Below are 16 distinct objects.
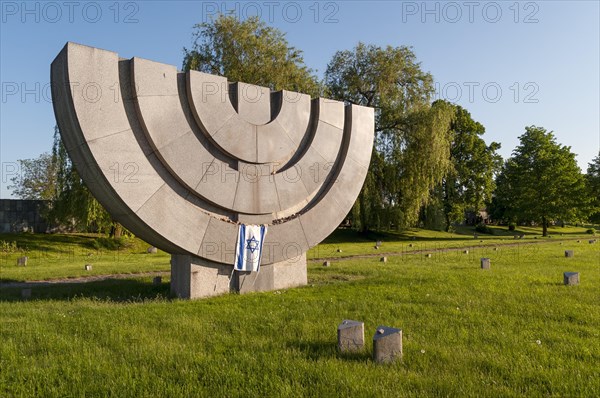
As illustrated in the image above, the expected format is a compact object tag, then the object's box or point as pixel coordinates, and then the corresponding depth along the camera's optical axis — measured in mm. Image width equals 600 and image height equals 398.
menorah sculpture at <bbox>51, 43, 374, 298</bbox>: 7250
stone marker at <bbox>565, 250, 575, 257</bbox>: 16202
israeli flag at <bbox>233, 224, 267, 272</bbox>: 8766
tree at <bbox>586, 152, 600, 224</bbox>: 45597
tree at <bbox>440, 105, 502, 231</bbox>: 39938
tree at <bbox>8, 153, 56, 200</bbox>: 36688
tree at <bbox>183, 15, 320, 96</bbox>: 25031
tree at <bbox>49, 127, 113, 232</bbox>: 22109
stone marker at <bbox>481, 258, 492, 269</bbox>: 12648
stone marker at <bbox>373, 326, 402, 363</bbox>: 4477
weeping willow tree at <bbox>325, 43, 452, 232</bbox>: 27078
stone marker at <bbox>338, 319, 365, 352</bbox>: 4793
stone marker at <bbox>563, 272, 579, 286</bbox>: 9273
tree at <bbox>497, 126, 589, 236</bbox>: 38406
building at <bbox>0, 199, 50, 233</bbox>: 25203
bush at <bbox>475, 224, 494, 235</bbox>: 42031
